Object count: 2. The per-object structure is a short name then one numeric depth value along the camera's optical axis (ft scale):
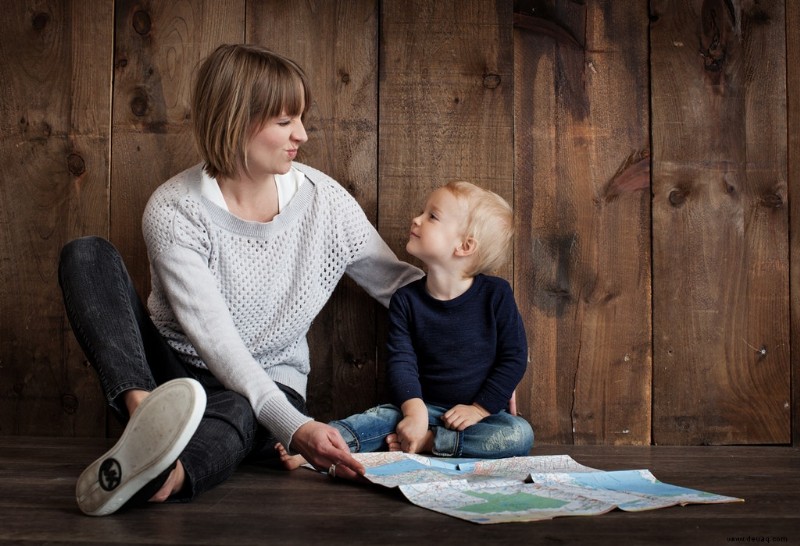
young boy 5.15
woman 4.00
